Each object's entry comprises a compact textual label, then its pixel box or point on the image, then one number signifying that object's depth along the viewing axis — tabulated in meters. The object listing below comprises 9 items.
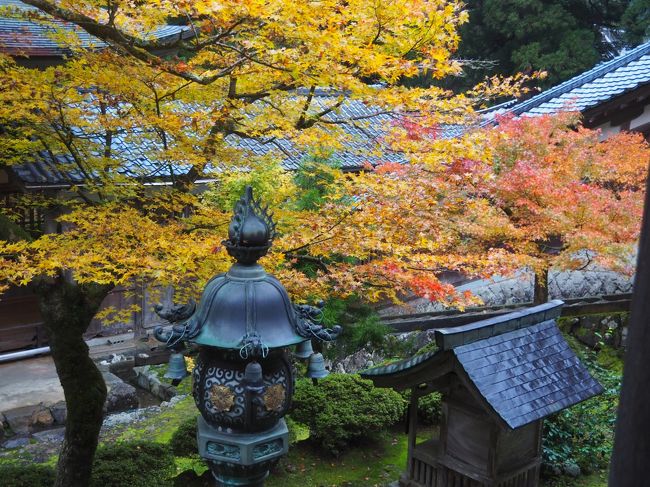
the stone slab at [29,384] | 11.62
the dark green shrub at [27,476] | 7.12
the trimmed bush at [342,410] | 9.77
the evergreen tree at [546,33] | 24.20
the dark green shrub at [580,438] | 9.56
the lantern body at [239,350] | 3.52
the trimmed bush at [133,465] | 7.31
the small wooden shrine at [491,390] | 7.00
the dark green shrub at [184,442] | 8.65
